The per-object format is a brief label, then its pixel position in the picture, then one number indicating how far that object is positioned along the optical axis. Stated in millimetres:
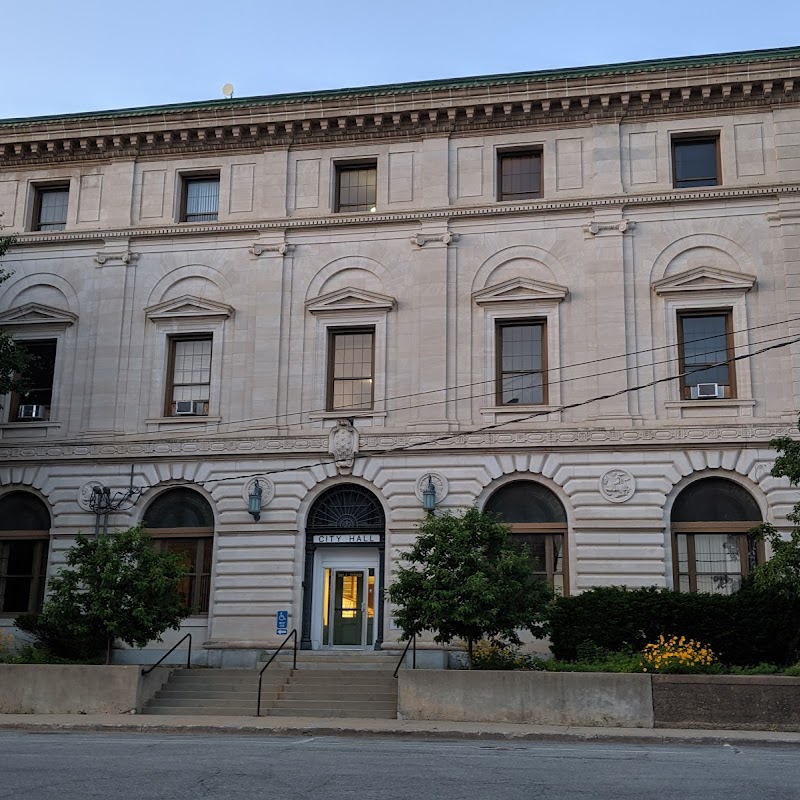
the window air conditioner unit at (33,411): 31422
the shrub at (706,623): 23328
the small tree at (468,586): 21797
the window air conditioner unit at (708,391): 27922
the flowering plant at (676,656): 20703
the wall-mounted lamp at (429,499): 28234
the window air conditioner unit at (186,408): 30547
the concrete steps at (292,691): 23359
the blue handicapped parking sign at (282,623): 28203
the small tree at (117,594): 23625
